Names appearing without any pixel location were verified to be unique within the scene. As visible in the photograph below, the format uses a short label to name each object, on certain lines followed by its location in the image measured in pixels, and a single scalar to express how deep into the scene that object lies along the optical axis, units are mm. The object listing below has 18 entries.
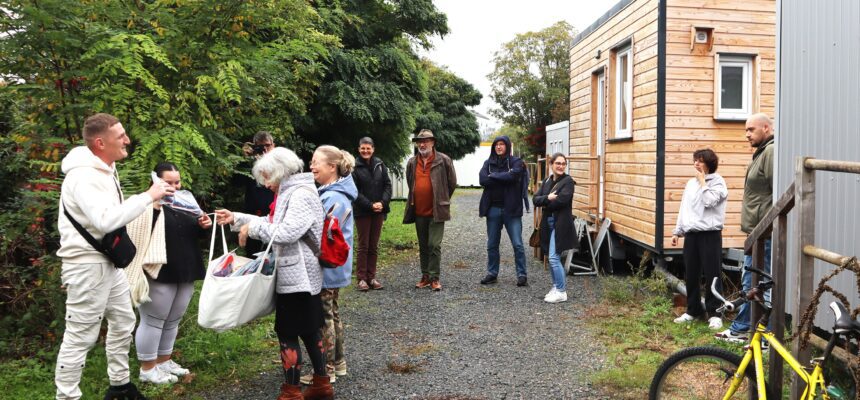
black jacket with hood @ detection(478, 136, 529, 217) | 8812
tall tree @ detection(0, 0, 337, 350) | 5168
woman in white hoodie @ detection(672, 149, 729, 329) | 6488
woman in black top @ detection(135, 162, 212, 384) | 4859
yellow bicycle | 3258
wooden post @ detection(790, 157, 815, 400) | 3682
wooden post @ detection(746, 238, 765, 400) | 4539
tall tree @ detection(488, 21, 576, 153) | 46812
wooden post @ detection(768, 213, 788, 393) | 4027
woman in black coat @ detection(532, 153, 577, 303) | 8078
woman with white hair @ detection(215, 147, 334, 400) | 4262
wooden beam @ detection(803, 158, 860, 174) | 3240
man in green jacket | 5703
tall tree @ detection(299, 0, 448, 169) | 15008
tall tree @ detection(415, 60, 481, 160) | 34938
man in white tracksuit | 3840
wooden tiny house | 8312
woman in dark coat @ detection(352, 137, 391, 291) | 8711
